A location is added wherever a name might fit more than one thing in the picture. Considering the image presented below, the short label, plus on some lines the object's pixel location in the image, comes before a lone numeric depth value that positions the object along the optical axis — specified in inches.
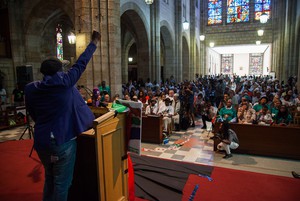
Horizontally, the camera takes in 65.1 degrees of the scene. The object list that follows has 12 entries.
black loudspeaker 328.2
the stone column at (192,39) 908.0
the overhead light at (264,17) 519.3
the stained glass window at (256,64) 1510.3
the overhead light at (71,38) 432.1
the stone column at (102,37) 342.3
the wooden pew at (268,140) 213.9
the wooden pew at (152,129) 271.4
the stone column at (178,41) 726.5
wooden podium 93.0
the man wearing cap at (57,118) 84.0
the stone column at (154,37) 554.9
